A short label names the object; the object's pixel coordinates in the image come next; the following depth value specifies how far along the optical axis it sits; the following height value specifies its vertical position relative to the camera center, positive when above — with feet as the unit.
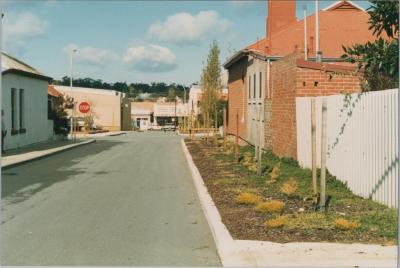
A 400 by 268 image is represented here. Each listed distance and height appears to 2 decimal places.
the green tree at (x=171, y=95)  433.40 +17.37
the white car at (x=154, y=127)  308.23 -4.81
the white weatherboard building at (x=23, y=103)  83.33 +2.44
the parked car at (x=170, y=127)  264.85 -4.07
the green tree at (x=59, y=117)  117.08 +0.35
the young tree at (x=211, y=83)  138.92 +8.43
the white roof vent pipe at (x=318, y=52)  60.20 +6.61
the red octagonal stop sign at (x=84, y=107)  126.11 +2.49
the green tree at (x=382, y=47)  27.91 +3.42
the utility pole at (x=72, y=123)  144.20 -1.22
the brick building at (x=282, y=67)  49.17 +5.71
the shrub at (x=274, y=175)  40.57 -4.03
